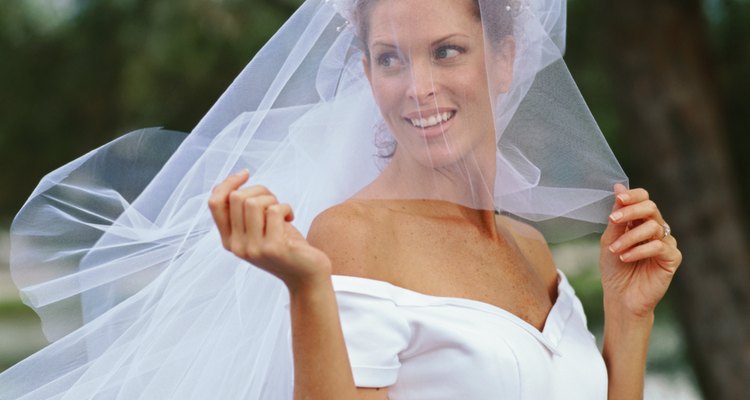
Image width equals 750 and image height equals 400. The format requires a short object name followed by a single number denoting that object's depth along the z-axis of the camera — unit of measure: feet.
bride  12.71
